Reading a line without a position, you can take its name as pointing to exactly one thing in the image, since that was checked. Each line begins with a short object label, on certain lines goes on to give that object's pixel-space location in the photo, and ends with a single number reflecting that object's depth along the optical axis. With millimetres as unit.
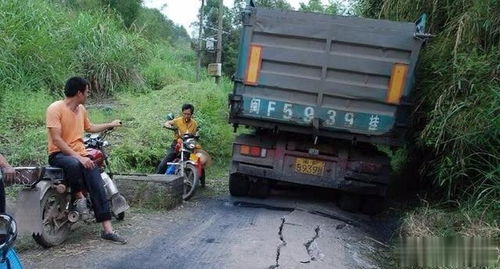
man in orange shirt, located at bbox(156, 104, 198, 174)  7938
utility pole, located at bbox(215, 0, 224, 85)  20161
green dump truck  6547
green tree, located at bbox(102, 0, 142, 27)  24214
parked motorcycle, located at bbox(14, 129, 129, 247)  4379
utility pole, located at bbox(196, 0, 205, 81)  19453
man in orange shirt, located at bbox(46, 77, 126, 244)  4609
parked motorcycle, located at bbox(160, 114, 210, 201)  7445
